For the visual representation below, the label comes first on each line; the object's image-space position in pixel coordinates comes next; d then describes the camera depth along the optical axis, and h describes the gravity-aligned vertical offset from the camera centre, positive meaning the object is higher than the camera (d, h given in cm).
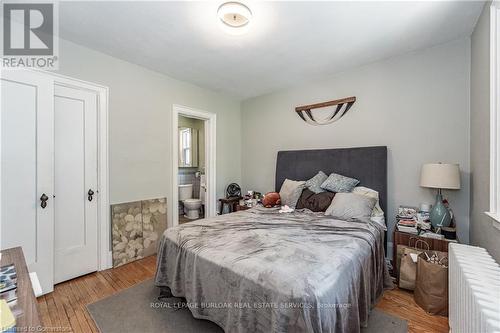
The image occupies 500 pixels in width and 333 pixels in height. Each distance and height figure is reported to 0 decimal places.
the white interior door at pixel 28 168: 202 -4
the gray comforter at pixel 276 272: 119 -70
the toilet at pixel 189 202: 495 -86
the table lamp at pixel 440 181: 211 -16
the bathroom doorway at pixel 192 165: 348 -2
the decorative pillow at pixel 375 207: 252 -50
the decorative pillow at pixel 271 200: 320 -52
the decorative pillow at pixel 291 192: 317 -41
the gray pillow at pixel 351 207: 245 -49
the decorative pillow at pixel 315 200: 283 -48
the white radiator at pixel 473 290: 103 -68
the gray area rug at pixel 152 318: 172 -128
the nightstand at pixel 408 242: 208 -77
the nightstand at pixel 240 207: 375 -74
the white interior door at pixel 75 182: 241 -21
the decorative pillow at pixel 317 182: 309 -25
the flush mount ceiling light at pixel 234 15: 180 +129
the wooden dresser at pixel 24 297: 78 -57
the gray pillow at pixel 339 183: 286 -25
